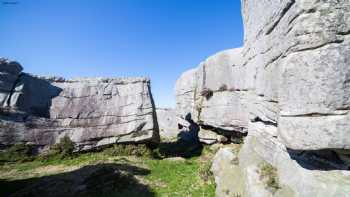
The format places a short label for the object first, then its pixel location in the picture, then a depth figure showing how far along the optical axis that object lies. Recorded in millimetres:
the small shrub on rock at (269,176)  5611
